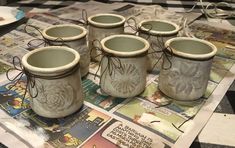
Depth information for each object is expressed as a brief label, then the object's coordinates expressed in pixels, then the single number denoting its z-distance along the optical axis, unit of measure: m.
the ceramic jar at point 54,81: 0.41
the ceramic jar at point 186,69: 0.47
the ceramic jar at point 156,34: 0.56
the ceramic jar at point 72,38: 0.50
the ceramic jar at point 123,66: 0.47
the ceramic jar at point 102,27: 0.57
